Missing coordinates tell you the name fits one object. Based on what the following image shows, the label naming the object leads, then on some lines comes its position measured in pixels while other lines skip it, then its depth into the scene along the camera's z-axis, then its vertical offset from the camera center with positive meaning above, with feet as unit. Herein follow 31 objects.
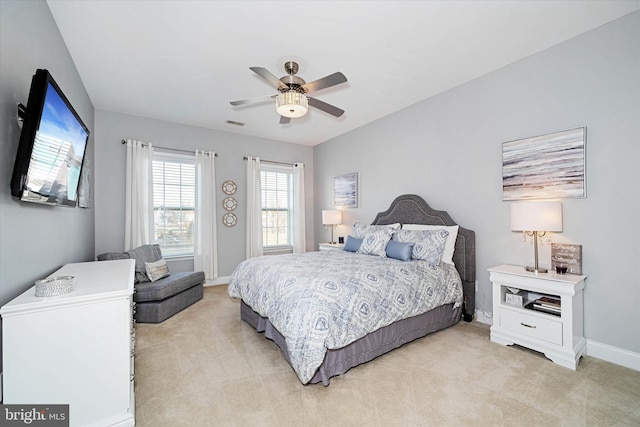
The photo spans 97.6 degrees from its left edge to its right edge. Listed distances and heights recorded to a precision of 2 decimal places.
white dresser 4.40 -2.27
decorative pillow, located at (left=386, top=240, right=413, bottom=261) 10.90 -1.45
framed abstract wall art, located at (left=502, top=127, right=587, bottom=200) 8.64 +1.54
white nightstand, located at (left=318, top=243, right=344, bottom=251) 16.48 -1.89
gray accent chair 11.12 -3.10
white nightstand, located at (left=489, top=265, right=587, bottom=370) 7.82 -3.15
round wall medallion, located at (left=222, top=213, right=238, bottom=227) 17.46 -0.23
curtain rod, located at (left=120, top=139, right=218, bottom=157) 14.55 +3.84
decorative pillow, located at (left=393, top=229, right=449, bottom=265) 10.68 -1.18
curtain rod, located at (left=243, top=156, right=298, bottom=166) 18.13 +3.71
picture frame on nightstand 8.60 -1.41
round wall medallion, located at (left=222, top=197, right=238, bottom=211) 17.47 +0.83
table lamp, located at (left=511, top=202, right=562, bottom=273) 8.34 -0.17
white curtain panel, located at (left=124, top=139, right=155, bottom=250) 14.46 +1.12
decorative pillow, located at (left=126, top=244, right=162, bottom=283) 12.09 -1.82
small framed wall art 17.44 +1.57
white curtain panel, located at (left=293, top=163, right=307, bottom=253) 20.03 +0.32
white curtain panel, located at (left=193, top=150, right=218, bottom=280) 16.43 -0.09
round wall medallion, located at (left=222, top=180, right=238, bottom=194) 17.46 +1.84
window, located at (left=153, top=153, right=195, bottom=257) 15.74 +0.85
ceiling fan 8.05 +3.79
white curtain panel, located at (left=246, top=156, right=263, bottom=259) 18.08 +0.39
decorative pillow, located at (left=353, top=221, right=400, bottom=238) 13.18 -0.65
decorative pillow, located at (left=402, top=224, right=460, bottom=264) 11.25 -1.23
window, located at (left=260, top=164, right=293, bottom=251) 19.27 +0.61
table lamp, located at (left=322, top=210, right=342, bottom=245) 17.74 -0.13
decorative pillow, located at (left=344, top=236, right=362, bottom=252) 13.31 -1.41
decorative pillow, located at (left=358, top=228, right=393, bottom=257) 12.07 -1.23
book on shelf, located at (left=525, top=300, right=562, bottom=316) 8.20 -2.90
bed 6.86 -2.57
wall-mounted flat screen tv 4.94 +1.45
